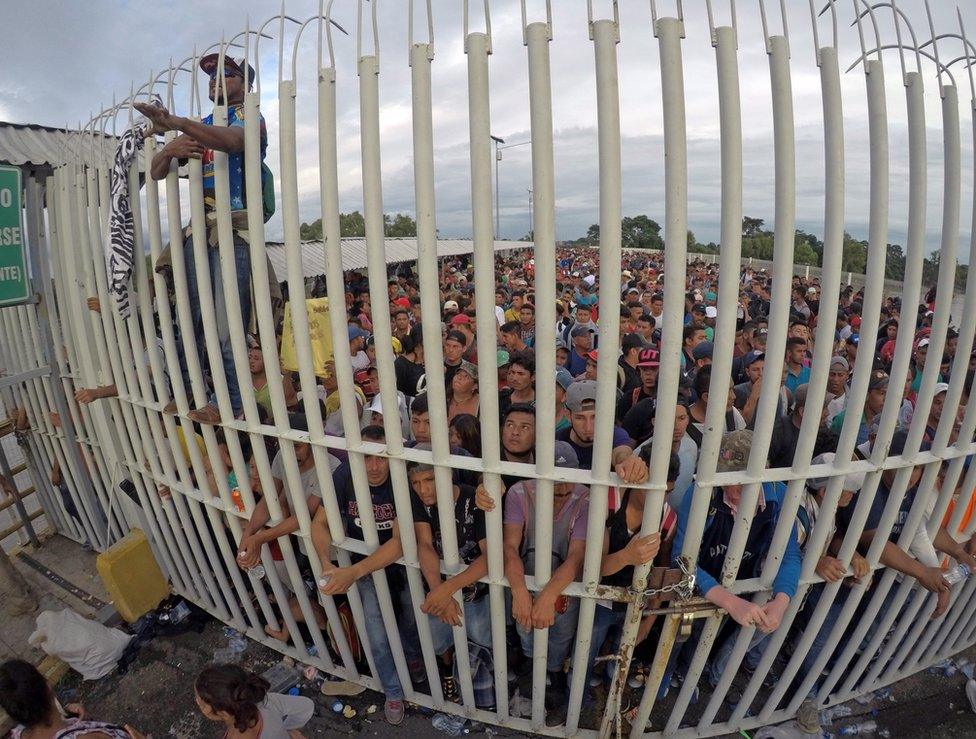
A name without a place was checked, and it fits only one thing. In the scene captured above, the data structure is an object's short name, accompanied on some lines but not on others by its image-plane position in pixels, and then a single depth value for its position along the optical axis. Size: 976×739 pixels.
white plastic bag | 3.32
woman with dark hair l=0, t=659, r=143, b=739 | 2.26
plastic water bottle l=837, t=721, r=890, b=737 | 3.04
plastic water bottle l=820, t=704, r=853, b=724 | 3.11
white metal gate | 1.86
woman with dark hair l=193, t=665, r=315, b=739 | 2.26
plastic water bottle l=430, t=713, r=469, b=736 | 3.10
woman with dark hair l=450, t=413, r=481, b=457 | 3.16
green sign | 3.28
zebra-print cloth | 2.70
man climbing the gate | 2.29
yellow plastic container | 3.65
